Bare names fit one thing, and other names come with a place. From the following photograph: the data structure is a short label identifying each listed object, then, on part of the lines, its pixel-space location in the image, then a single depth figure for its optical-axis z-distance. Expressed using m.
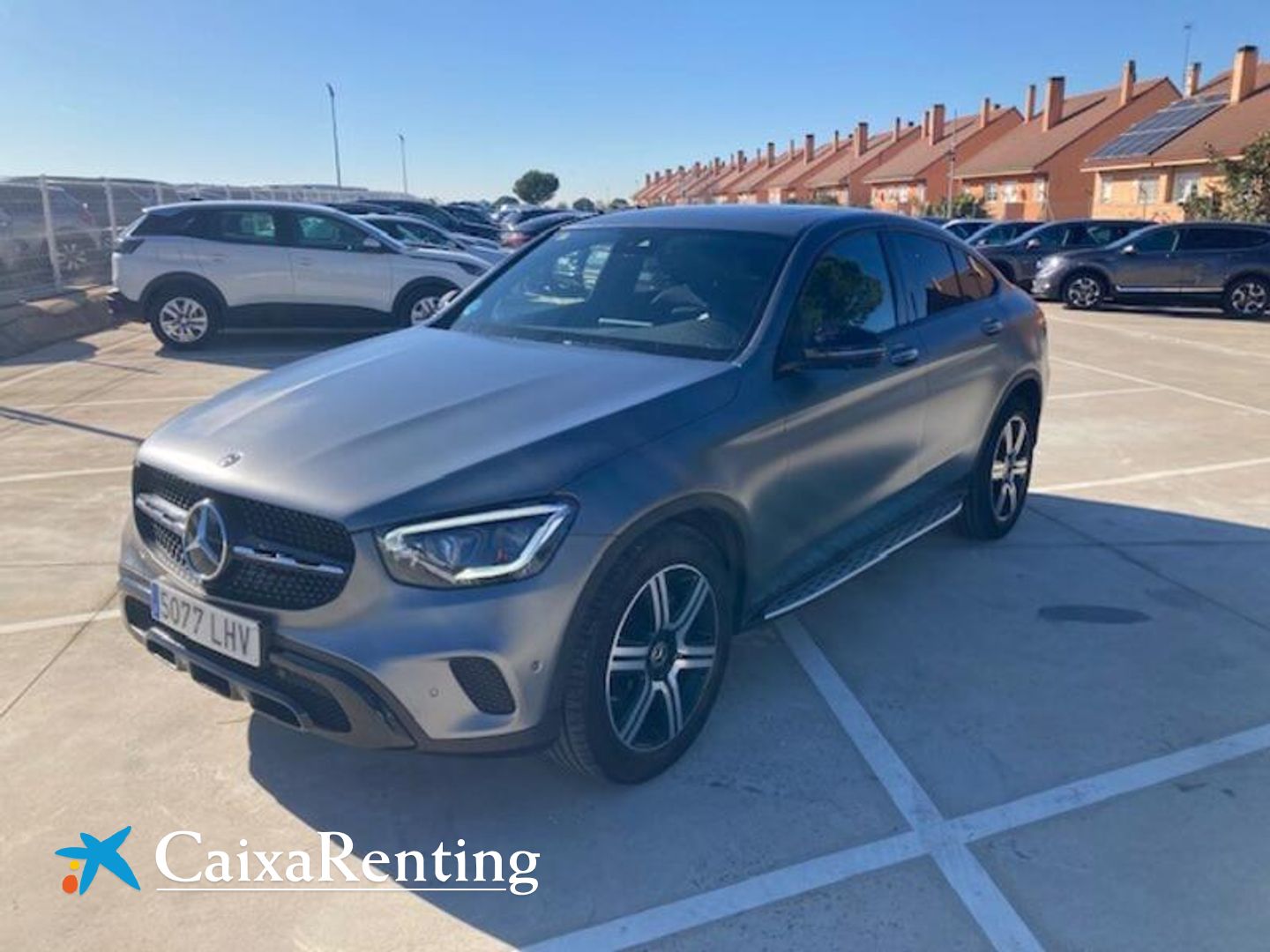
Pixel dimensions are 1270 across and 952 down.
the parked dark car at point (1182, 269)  17.53
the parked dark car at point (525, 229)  20.41
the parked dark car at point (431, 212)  23.48
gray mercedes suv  2.55
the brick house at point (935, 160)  59.38
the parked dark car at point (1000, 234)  22.58
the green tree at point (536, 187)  100.31
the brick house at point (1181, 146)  34.69
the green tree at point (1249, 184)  27.23
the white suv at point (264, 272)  11.51
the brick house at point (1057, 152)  47.22
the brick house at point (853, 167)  69.31
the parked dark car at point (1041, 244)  20.91
